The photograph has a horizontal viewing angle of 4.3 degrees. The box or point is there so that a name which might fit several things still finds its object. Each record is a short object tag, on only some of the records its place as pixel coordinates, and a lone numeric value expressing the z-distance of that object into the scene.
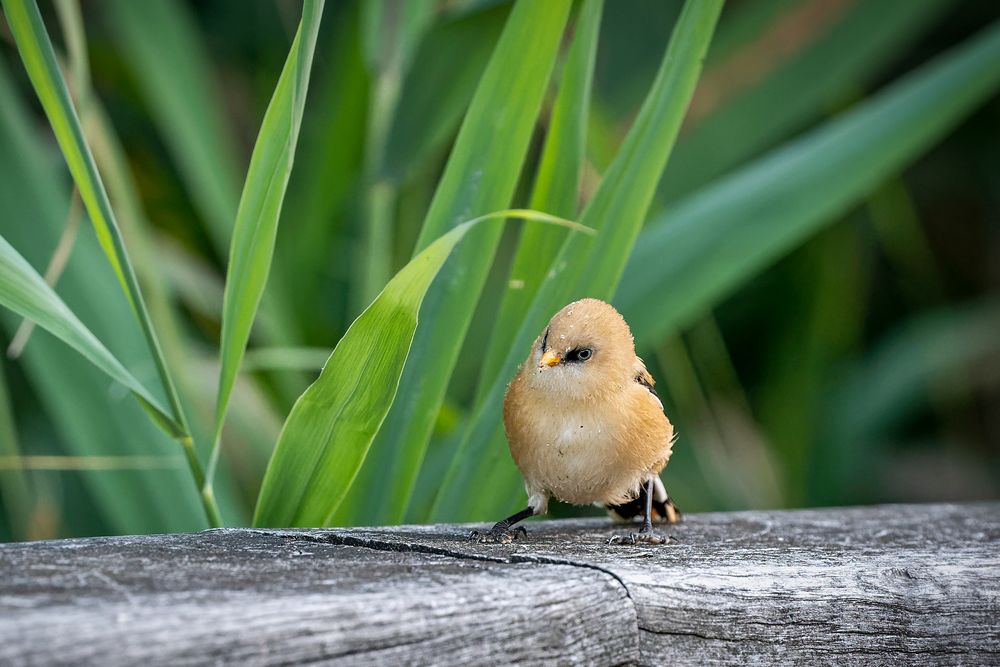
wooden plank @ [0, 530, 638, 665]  4.30
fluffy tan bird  4.46
